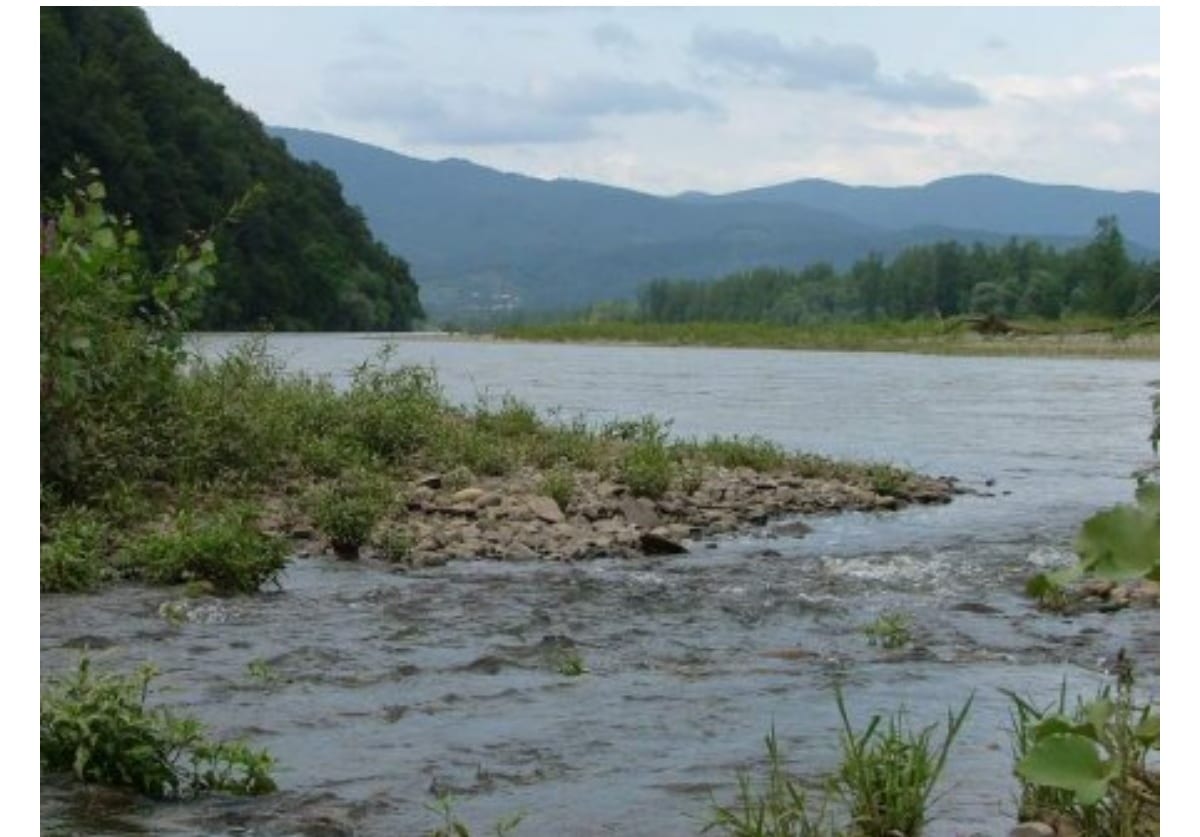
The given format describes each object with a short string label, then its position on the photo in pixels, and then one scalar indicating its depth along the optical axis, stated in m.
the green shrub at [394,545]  15.20
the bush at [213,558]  12.99
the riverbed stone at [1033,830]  6.07
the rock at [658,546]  16.39
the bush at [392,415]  20.05
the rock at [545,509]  17.27
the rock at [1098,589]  13.87
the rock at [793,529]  18.27
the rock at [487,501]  17.62
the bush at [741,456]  22.97
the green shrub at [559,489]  18.28
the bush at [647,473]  19.52
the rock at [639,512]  17.84
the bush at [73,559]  12.67
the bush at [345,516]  15.32
